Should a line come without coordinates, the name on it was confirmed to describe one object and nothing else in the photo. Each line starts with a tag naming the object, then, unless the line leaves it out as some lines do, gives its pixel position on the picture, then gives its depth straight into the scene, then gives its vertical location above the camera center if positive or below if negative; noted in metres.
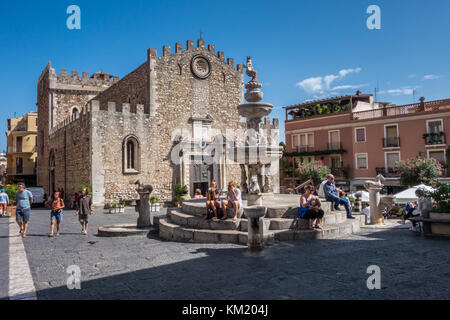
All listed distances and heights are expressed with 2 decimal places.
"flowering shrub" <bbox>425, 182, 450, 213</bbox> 7.56 -0.63
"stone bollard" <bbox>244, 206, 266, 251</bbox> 6.59 -1.17
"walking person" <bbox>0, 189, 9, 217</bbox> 16.34 -1.18
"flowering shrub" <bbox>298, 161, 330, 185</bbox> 25.97 +0.13
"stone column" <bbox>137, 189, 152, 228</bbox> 10.38 -1.06
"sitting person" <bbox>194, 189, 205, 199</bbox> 13.83 -0.84
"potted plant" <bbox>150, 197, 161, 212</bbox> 17.97 -1.58
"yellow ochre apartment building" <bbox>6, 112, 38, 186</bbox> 43.06 +3.50
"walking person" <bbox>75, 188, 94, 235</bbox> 10.01 -1.01
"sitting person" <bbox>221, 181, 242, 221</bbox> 7.95 -0.65
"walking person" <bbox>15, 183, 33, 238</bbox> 9.48 -0.81
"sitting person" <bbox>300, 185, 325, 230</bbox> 7.73 -0.88
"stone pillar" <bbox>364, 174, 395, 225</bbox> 10.22 -1.04
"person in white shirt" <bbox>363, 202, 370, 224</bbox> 11.70 -1.41
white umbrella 14.95 -1.17
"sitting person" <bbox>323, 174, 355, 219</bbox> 9.48 -0.68
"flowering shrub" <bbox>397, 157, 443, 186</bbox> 21.39 +0.06
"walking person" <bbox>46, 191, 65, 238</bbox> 9.55 -0.99
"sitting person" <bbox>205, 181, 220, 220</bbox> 8.21 -0.75
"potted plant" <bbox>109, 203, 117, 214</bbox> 16.98 -1.66
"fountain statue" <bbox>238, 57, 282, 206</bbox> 9.38 +1.03
